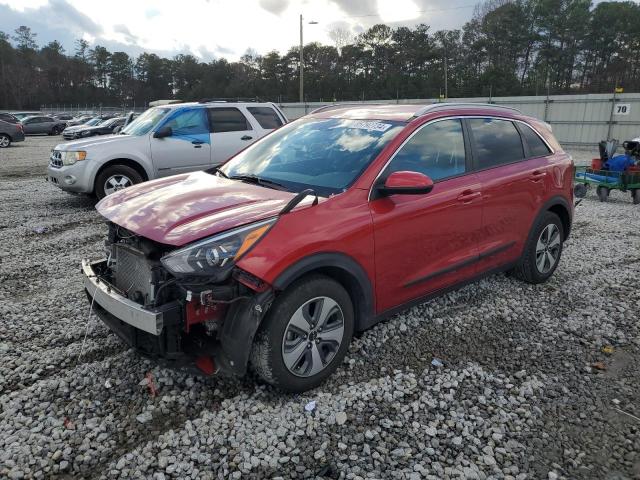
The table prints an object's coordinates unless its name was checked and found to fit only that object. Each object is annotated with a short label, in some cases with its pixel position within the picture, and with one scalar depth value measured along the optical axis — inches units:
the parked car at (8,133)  936.9
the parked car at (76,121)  1520.2
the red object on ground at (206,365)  112.6
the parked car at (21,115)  1413.1
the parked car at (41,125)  1322.6
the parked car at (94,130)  1004.6
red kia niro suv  110.2
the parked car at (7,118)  1031.0
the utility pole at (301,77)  1431.1
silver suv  319.6
